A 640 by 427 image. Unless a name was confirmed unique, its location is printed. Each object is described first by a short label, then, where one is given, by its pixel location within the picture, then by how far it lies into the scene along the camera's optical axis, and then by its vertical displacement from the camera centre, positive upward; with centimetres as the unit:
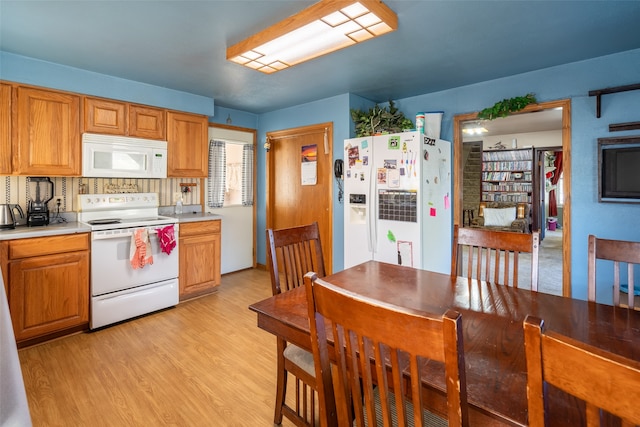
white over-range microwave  306 +57
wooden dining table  79 -40
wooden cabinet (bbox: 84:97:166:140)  308 +96
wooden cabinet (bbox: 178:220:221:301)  355 -50
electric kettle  268 -3
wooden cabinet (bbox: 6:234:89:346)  249 -59
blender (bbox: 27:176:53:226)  287 +12
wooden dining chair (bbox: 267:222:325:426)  153 -37
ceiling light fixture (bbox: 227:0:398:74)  178 +113
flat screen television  253 +36
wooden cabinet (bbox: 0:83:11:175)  263 +70
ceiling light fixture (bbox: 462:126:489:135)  636 +171
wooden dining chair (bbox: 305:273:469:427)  62 -31
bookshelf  751 +92
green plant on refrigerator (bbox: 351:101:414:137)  338 +98
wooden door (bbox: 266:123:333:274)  398 +40
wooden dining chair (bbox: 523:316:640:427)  47 -25
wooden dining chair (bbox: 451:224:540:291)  161 -16
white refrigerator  295 +13
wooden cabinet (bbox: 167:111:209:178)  365 +80
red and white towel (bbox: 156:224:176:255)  322 -25
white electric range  288 -47
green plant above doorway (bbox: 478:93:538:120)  293 +100
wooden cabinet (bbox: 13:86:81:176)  271 +70
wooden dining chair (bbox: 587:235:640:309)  141 -18
